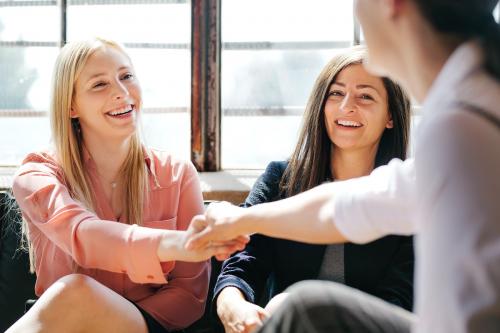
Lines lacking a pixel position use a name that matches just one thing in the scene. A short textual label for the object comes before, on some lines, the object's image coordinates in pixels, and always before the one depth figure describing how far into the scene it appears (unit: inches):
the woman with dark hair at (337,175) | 73.4
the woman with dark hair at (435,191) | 28.2
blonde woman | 68.5
